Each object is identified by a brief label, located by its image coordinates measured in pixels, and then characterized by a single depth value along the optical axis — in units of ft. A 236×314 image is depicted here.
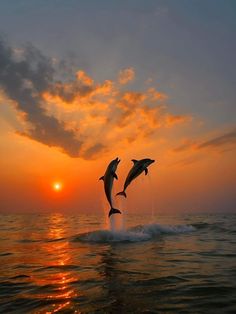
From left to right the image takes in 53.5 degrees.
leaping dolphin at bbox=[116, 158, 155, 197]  41.08
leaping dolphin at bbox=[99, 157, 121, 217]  40.45
